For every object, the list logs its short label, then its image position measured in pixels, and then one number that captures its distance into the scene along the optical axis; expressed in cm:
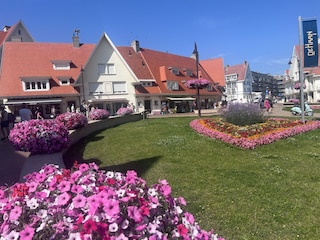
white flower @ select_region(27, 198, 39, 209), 167
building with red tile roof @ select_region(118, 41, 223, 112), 3611
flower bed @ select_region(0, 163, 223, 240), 149
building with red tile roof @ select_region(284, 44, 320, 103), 5677
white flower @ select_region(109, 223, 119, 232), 144
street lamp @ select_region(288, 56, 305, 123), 1158
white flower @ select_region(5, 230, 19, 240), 151
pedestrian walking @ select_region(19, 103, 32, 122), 1103
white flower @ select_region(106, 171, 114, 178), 201
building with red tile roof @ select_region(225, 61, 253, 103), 8070
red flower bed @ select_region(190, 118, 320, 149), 856
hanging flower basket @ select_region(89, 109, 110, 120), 1502
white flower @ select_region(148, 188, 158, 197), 184
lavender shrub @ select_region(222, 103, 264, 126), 1086
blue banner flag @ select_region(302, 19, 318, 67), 1116
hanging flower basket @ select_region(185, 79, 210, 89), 1862
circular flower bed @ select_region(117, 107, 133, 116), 1935
